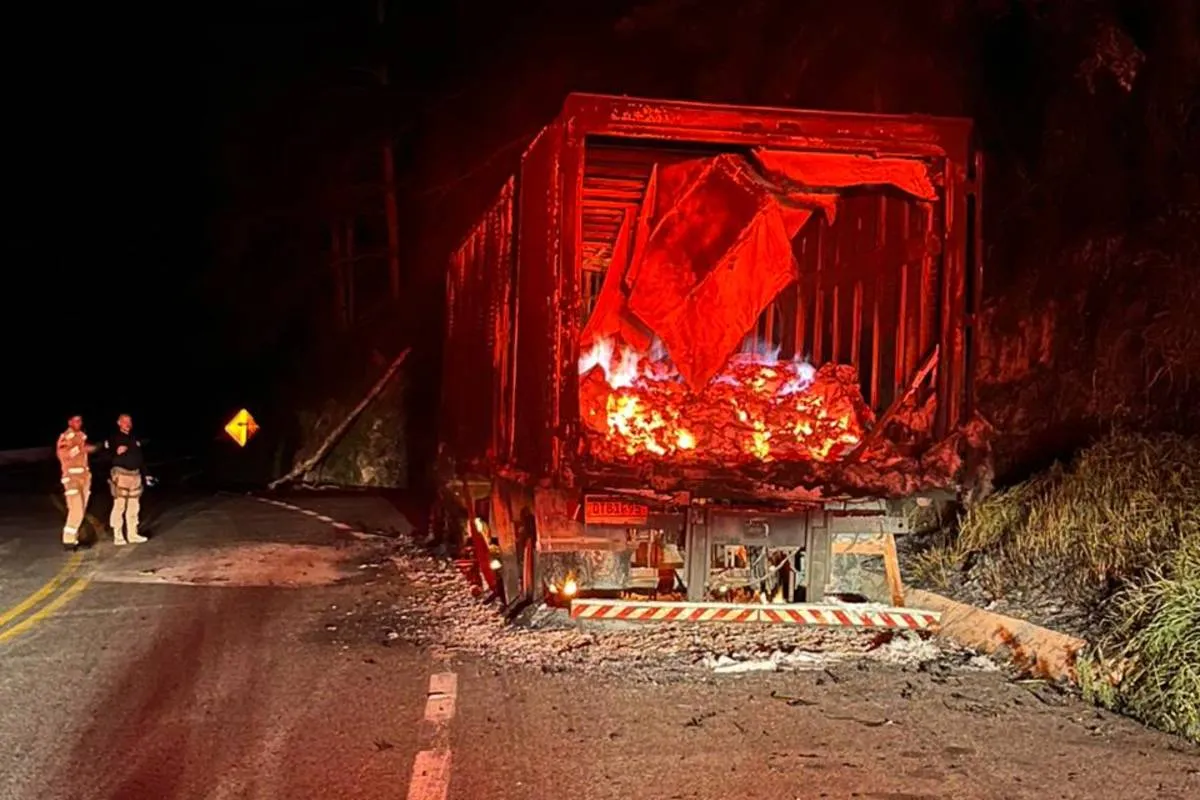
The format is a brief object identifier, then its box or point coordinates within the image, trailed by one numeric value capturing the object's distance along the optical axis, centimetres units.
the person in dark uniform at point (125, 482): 1323
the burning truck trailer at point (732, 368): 762
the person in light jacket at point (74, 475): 1256
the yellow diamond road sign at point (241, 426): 2459
